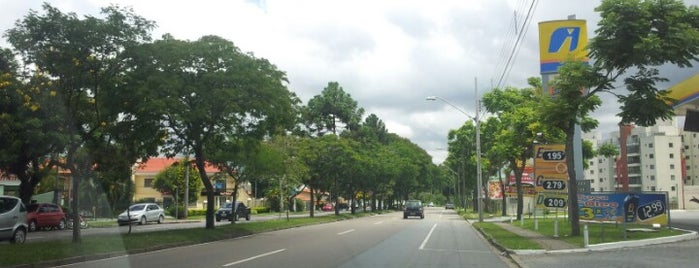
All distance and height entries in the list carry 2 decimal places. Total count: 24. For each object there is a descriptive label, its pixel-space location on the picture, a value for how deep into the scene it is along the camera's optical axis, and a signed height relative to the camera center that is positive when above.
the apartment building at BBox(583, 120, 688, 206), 117.12 +3.87
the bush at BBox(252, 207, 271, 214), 77.12 -3.37
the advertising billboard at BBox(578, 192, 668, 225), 24.66 -1.17
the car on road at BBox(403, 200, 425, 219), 52.50 -2.39
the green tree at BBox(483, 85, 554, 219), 34.91 +3.22
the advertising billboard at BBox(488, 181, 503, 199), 91.44 -1.46
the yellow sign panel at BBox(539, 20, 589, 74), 33.50 +7.59
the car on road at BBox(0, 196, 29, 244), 19.33 -1.09
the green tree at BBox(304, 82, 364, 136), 74.44 +8.75
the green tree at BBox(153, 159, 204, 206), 64.43 +0.18
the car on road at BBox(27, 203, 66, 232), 32.06 -1.66
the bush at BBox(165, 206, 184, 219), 57.53 -2.66
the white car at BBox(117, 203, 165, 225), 40.31 -2.02
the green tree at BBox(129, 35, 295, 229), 22.47 +3.54
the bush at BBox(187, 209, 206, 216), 60.34 -2.84
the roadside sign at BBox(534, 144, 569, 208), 23.62 +0.19
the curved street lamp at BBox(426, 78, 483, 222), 40.34 +1.02
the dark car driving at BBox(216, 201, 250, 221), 48.41 -2.25
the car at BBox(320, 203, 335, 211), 98.29 -4.03
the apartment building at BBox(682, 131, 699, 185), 120.81 +4.01
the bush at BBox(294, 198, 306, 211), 93.94 -3.43
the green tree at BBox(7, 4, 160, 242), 17.67 +3.69
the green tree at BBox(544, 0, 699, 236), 18.62 +3.79
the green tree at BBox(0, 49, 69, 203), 25.73 +2.62
